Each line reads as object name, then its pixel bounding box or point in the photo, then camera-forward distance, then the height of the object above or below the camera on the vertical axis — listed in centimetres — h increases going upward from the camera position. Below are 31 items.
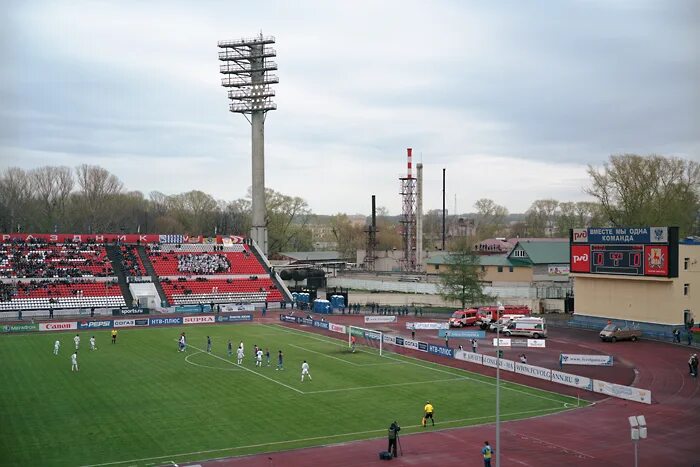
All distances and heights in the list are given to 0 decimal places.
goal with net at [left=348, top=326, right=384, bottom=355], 5425 -771
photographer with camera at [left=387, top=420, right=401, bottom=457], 2684 -748
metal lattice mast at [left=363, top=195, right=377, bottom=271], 12800 -49
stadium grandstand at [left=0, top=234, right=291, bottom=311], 7712 -355
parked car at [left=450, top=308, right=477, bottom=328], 6481 -696
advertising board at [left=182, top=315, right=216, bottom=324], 7088 -784
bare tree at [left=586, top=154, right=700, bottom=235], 8546 +713
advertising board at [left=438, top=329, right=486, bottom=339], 5442 -703
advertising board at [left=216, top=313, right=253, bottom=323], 7256 -792
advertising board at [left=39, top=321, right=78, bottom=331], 6356 -776
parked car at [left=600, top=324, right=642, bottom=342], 5584 -712
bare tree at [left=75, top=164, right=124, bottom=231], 11488 +853
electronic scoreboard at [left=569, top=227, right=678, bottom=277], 5681 -44
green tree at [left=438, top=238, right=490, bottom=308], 7375 -381
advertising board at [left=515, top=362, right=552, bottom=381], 4078 -757
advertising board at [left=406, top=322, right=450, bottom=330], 6203 -731
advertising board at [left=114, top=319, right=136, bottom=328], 6808 -797
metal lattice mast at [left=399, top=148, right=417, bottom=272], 12356 +558
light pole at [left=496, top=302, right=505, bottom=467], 2236 -676
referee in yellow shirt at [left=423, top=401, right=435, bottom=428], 3109 -766
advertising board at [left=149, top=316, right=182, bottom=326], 6912 -787
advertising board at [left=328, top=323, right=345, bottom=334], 6232 -764
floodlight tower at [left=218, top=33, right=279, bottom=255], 9669 +2165
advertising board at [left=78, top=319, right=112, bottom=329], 6532 -783
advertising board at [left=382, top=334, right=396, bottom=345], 5557 -770
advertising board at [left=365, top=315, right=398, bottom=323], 6850 -744
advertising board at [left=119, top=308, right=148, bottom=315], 7538 -742
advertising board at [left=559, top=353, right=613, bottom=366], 4441 -737
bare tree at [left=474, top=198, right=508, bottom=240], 17829 +388
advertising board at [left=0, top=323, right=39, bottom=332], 6288 -779
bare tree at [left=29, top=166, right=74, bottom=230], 10918 +815
